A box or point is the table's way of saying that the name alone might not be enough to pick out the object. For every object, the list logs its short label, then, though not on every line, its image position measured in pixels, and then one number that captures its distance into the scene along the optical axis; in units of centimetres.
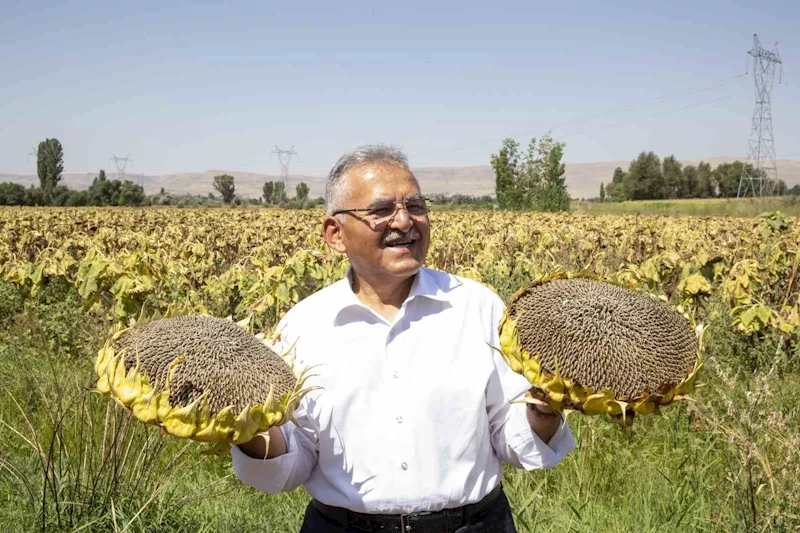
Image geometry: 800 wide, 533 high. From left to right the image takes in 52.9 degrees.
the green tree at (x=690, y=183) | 11994
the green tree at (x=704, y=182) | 12131
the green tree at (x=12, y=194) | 6359
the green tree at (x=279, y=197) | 8175
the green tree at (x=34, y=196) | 6588
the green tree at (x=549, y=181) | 5194
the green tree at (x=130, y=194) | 6745
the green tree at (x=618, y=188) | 12169
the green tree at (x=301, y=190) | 10831
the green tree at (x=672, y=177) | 11944
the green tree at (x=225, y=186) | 10009
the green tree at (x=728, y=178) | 11799
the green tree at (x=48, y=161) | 10244
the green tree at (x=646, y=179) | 11775
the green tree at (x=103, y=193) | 6762
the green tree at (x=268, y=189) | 13188
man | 239
